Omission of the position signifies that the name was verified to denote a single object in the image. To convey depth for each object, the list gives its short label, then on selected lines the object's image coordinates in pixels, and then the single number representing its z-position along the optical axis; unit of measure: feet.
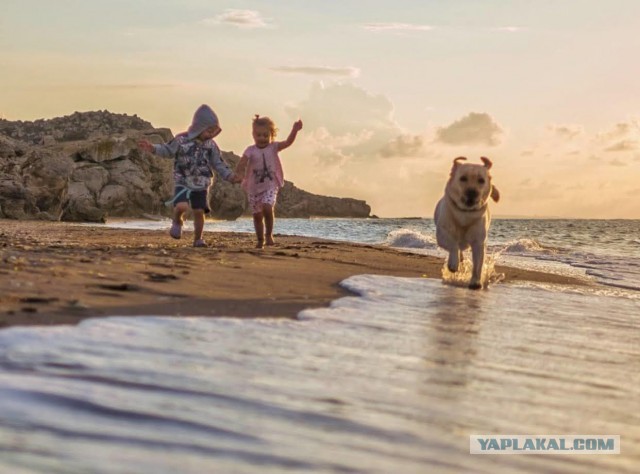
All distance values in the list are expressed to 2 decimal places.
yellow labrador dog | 23.82
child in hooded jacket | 33.30
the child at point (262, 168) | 34.55
